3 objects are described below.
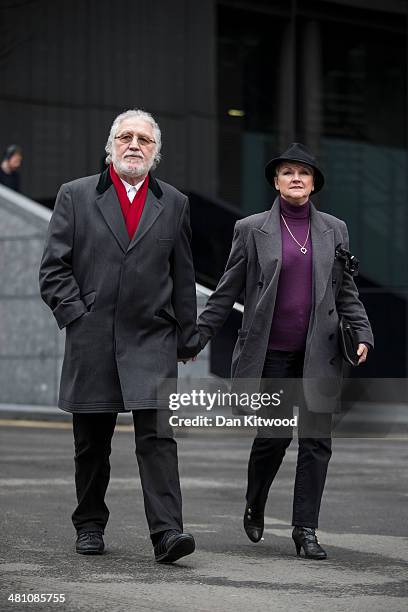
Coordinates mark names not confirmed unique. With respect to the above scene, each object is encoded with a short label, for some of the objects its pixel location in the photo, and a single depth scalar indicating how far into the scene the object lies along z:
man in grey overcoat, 9.85
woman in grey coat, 10.18
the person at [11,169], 27.52
